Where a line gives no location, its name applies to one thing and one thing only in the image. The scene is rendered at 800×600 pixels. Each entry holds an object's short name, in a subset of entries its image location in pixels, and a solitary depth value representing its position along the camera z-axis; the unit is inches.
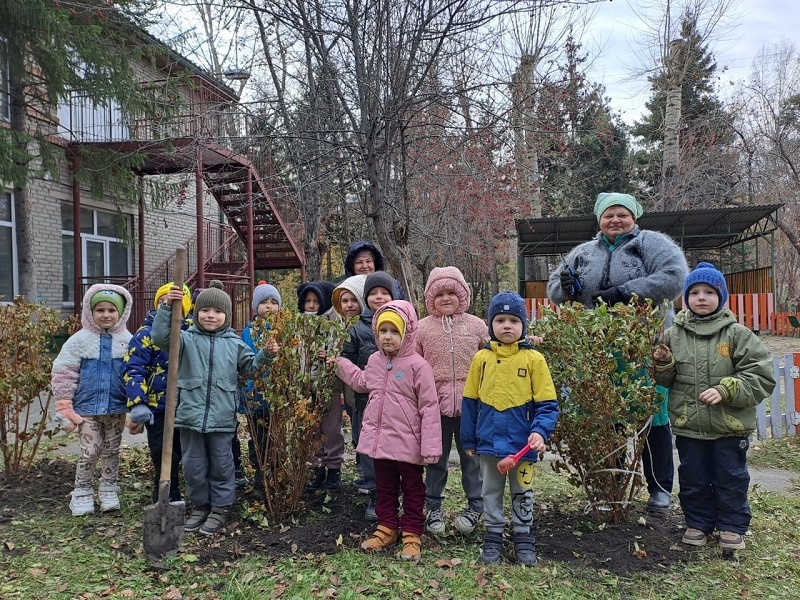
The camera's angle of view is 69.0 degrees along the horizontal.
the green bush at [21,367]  169.0
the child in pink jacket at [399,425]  127.7
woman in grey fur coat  143.3
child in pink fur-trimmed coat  137.4
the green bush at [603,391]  128.6
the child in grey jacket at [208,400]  137.8
